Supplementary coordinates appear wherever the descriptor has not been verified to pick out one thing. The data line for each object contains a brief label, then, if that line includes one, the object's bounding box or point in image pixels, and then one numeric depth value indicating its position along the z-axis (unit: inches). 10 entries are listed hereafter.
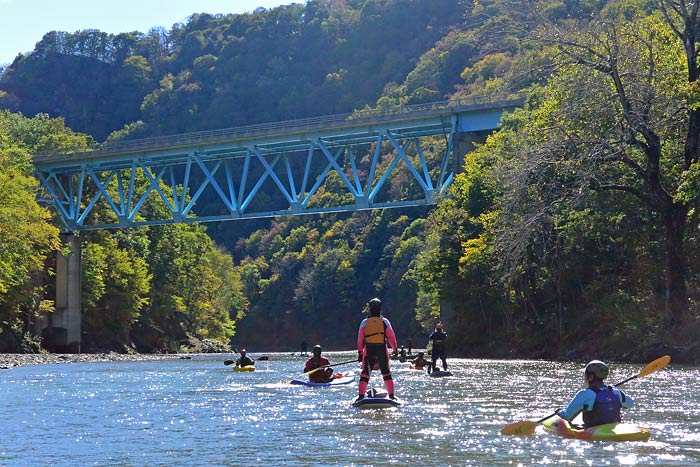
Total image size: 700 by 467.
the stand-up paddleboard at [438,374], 1194.0
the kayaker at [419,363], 1434.5
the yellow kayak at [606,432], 553.9
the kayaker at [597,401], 573.6
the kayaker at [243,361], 1539.1
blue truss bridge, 2348.7
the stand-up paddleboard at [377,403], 768.3
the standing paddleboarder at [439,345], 1264.0
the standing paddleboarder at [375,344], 796.0
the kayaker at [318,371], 1085.8
